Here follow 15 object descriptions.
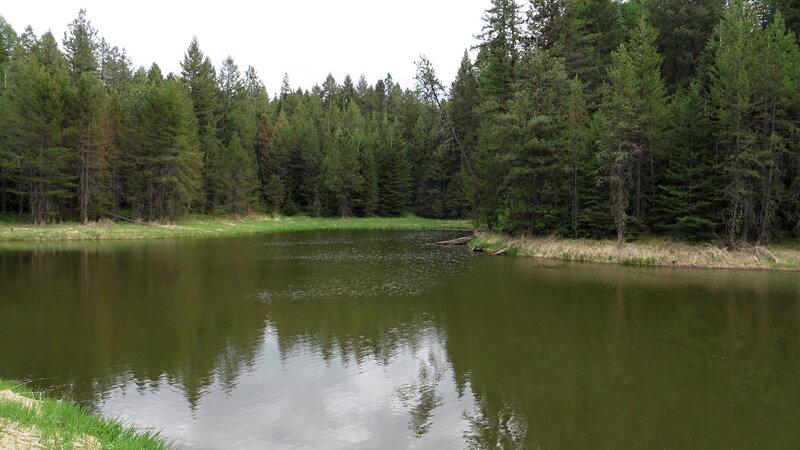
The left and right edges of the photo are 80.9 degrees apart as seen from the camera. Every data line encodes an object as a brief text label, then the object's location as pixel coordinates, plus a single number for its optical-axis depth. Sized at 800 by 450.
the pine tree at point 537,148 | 35.34
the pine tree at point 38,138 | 45.31
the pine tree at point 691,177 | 30.83
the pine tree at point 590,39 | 41.78
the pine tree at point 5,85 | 46.29
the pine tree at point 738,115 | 28.30
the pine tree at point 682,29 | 44.44
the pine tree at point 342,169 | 77.56
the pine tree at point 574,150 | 35.00
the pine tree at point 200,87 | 71.81
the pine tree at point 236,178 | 66.12
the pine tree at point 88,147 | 48.06
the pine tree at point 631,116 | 31.44
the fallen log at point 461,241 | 43.81
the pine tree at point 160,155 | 52.31
